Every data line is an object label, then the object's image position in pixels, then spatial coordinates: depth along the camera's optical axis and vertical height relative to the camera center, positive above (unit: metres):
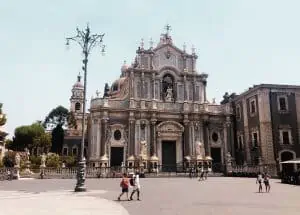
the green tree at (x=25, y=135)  63.75 +5.93
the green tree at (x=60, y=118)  69.44 +11.12
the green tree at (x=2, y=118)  38.87 +5.72
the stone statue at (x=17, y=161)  29.73 +0.41
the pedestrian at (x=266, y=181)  17.09 -0.90
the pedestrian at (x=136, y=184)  13.16 -0.78
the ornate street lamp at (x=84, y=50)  16.52 +6.43
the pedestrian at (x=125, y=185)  13.25 -0.83
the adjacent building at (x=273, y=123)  34.50 +4.43
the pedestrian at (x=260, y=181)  16.91 -0.90
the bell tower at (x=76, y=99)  71.94 +14.67
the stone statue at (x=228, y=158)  35.70 +0.68
